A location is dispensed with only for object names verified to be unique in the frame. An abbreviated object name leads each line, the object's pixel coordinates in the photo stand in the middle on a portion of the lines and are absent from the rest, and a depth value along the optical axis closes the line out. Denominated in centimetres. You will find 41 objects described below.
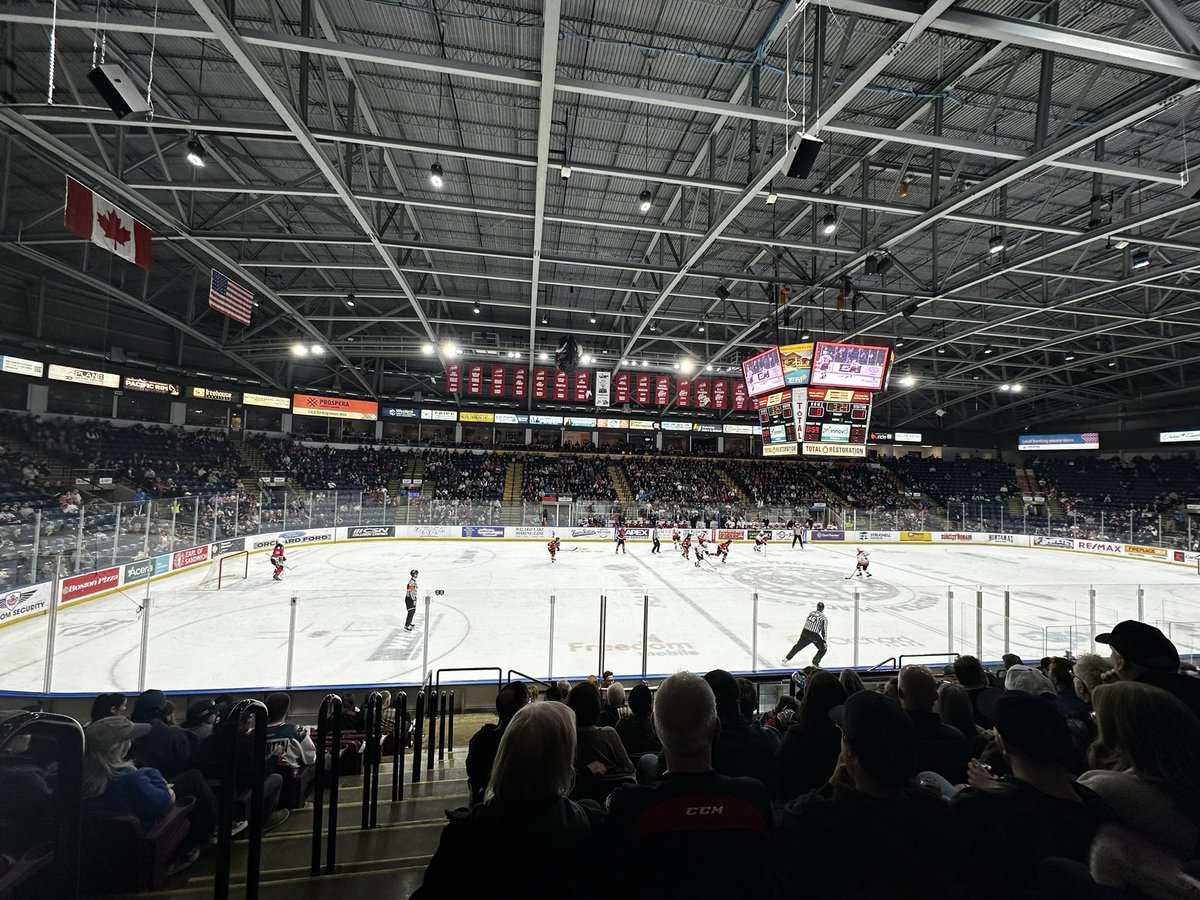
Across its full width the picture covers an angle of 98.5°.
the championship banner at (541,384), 2926
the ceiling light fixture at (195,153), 1111
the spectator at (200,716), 465
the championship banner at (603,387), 2766
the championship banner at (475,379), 2745
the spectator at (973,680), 445
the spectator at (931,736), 295
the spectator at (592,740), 309
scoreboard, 1806
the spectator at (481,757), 311
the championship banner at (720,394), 2912
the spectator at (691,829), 150
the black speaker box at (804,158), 839
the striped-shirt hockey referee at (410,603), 1014
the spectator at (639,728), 403
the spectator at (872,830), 160
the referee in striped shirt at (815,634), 910
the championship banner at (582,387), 2791
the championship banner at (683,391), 2959
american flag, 1730
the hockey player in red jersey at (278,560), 1598
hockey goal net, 1582
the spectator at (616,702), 491
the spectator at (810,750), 279
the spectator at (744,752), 264
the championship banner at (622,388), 2956
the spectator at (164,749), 362
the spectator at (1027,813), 167
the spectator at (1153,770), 169
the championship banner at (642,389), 2966
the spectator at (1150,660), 305
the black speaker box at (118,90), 711
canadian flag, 1095
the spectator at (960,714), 365
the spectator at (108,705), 405
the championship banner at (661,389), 2934
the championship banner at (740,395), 2998
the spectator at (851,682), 401
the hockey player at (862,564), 1852
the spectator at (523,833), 136
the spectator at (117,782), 263
